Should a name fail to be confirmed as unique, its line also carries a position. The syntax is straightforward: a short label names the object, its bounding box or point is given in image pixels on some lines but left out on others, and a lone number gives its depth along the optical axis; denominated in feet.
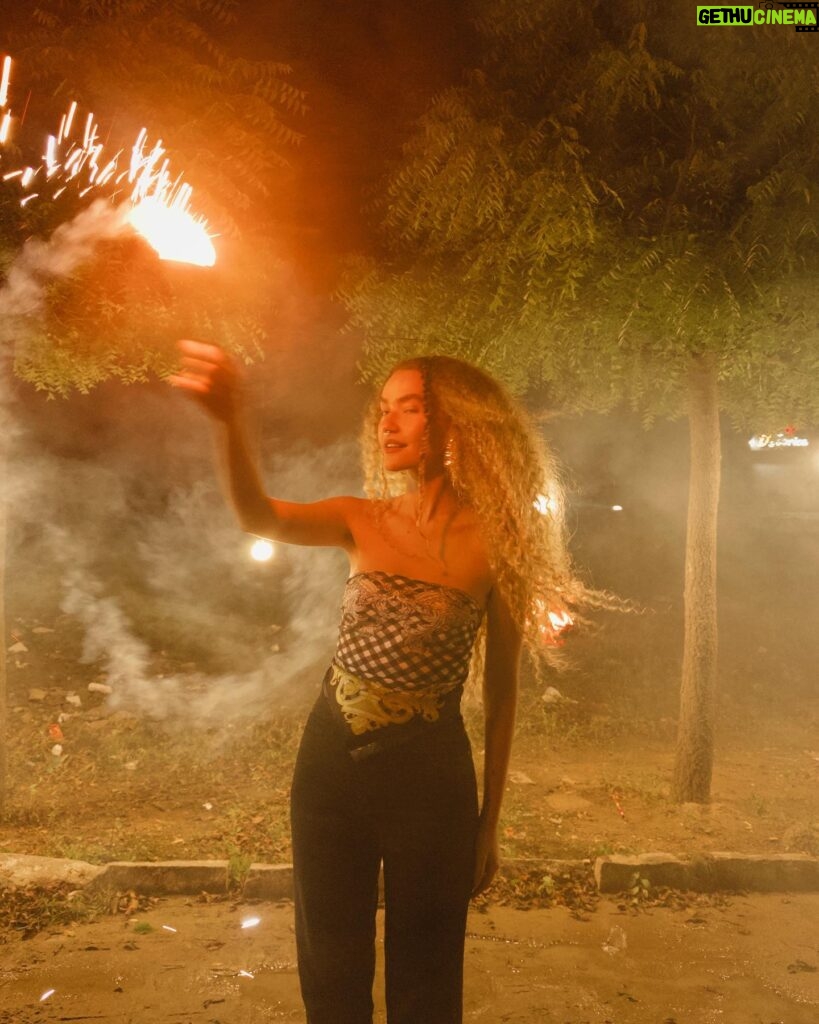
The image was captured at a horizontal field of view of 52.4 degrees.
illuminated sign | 26.45
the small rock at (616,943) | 15.04
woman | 7.70
